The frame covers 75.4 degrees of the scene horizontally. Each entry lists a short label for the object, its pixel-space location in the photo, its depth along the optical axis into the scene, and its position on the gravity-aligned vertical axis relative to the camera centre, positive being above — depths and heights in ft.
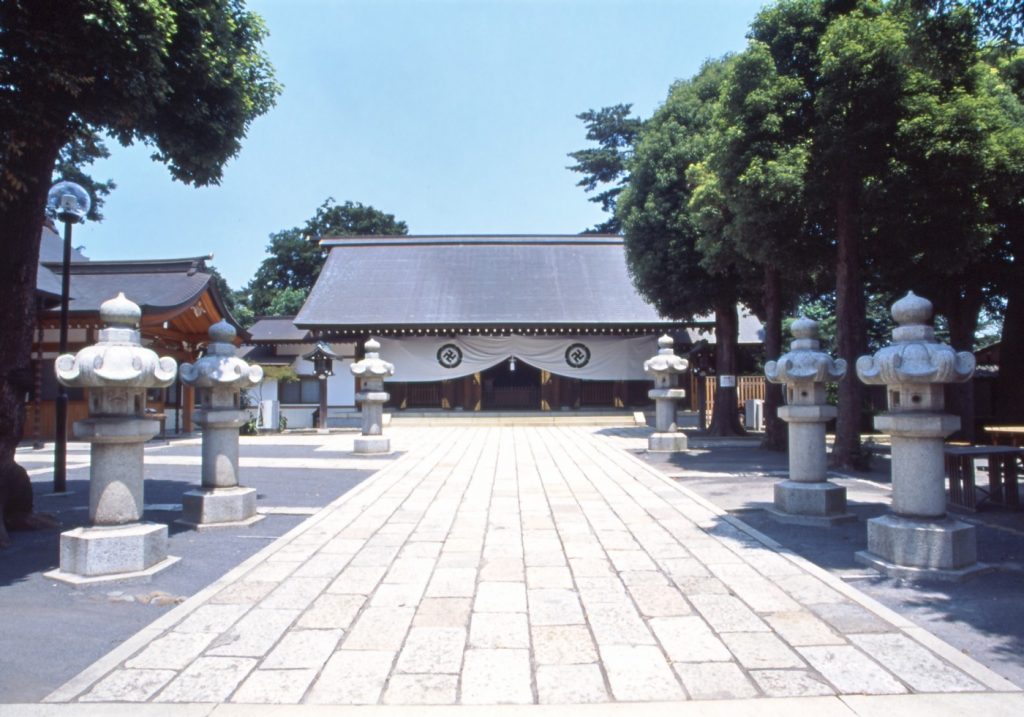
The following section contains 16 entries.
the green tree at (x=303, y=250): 154.30 +32.56
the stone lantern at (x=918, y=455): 15.47 -1.55
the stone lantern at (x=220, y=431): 21.00 -1.36
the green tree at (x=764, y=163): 30.73 +10.86
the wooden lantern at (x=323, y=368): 63.93 +2.10
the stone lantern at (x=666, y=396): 43.16 -0.36
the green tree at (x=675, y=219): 52.47 +13.70
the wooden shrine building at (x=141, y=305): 52.26 +6.46
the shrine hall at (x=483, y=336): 74.38 +6.21
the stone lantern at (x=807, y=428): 21.29 -1.24
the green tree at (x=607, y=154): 128.06 +45.95
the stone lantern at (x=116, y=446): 15.43 -1.39
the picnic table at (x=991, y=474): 24.08 -3.10
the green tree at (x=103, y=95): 15.89 +8.10
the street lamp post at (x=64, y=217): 26.84 +7.12
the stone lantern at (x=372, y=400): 43.04 -0.67
